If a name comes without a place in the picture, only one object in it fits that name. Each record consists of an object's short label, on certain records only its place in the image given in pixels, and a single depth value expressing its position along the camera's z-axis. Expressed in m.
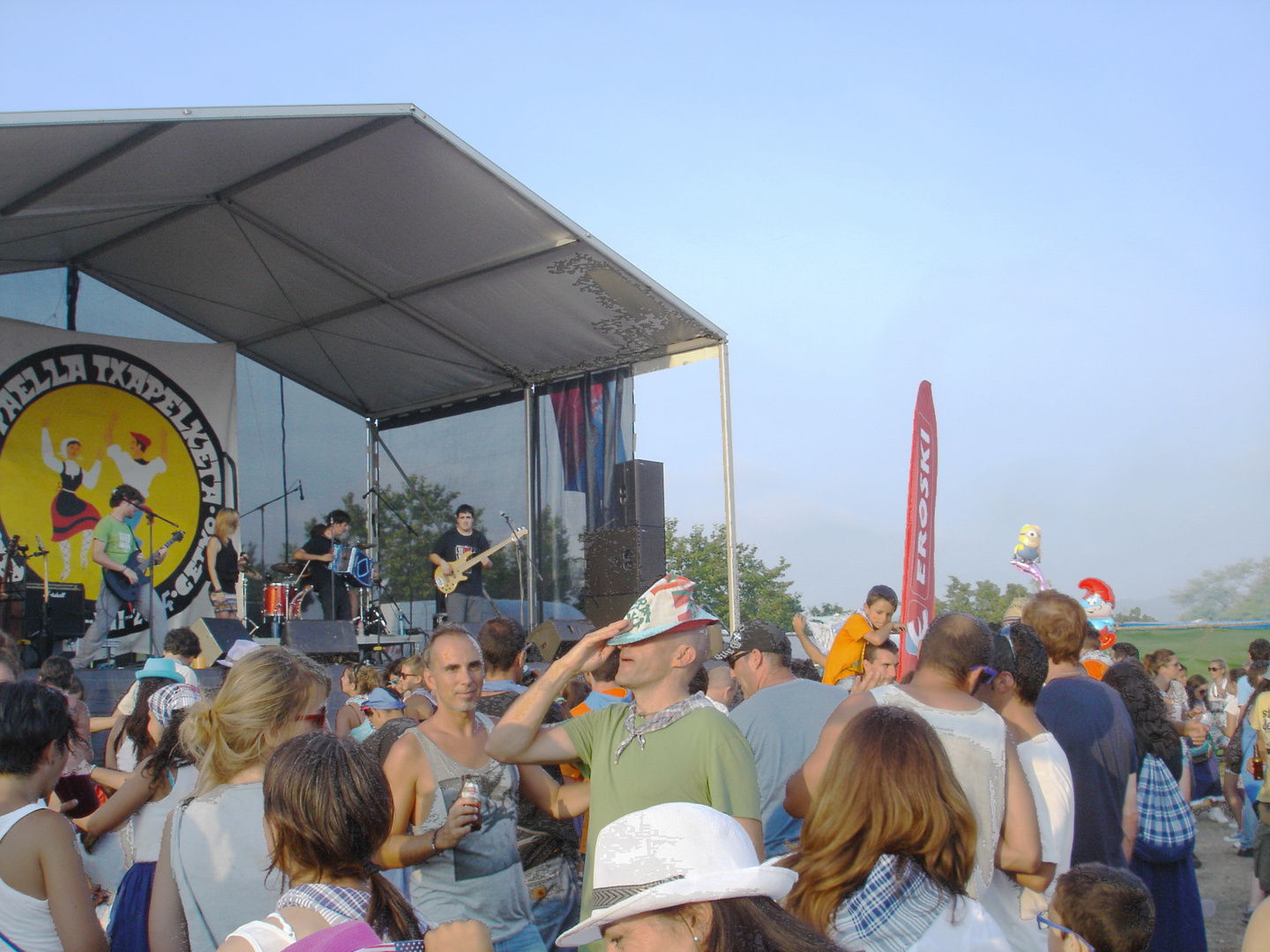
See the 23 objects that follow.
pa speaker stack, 11.20
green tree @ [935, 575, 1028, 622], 31.09
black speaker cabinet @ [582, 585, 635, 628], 11.25
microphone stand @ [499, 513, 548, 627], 12.14
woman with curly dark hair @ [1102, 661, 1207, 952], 3.48
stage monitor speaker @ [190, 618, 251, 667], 8.97
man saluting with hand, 2.31
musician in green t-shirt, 9.39
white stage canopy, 7.93
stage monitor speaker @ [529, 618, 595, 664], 6.53
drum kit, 10.81
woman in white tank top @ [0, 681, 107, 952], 2.12
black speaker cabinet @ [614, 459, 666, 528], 11.34
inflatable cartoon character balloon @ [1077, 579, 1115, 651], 8.27
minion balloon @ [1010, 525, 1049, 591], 9.85
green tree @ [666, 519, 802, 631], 34.91
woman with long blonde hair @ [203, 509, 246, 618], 10.87
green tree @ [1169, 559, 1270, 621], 35.09
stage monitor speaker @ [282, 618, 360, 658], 9.32
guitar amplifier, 8.79
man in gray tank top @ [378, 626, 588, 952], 2.63
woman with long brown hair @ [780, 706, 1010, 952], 1.64
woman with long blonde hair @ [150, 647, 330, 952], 2.12
